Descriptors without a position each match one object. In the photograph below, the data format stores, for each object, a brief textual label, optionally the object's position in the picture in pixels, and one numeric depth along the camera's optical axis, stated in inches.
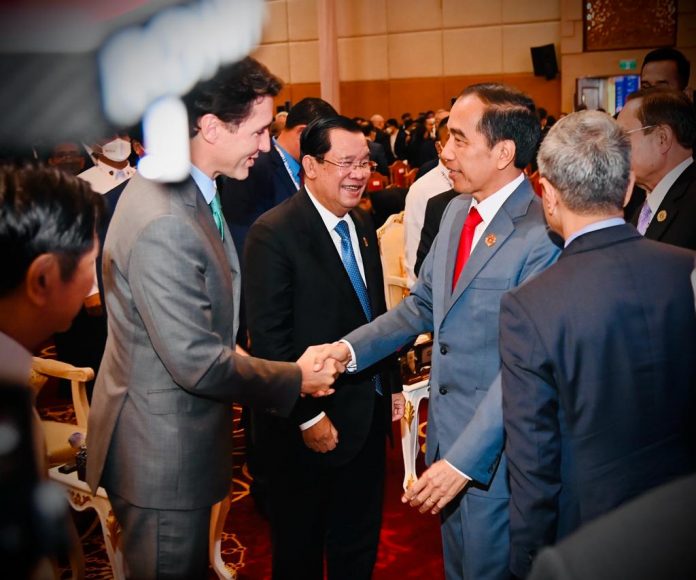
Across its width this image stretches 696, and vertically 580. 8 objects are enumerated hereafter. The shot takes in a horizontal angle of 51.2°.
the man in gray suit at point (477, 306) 76.5
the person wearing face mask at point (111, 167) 159.6
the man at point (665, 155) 104.3
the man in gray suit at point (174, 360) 64.2
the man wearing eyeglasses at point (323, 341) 88.6
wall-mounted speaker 457.4
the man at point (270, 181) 154.1
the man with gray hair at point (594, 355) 60.3
